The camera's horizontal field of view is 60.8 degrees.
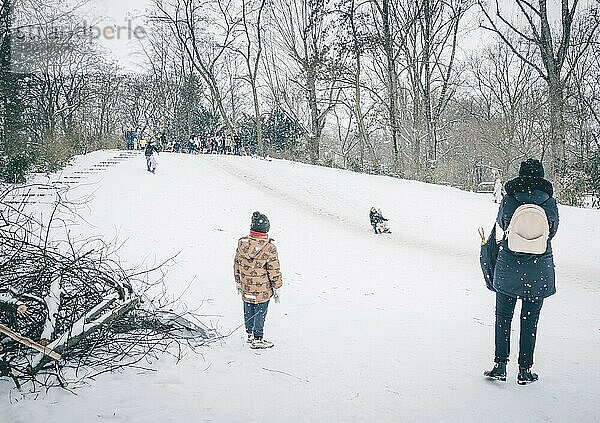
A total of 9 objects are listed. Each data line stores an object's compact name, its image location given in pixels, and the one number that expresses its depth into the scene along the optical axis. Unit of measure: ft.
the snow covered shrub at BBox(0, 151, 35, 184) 47.52
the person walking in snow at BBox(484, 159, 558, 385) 15.16
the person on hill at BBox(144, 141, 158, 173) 67.87
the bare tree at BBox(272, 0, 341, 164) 102.37
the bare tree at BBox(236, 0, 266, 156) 116.37
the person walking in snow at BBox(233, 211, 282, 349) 19.29
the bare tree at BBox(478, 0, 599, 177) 68.59
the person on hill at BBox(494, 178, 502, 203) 62.38
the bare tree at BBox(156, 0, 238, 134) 118.42
